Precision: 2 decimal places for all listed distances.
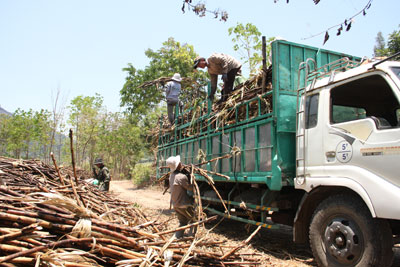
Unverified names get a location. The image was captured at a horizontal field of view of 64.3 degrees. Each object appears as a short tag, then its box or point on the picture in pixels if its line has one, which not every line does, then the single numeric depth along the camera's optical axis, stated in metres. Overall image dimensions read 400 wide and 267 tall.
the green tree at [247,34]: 14.59
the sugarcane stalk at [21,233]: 2.03
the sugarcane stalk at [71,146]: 2.30
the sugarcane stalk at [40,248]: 1.92
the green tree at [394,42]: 16.07
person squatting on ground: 8.34
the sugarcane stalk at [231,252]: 2.87
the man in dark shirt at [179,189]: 5.35
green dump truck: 3.50
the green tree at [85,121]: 23.03
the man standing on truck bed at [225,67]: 7.12
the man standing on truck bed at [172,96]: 9.56
